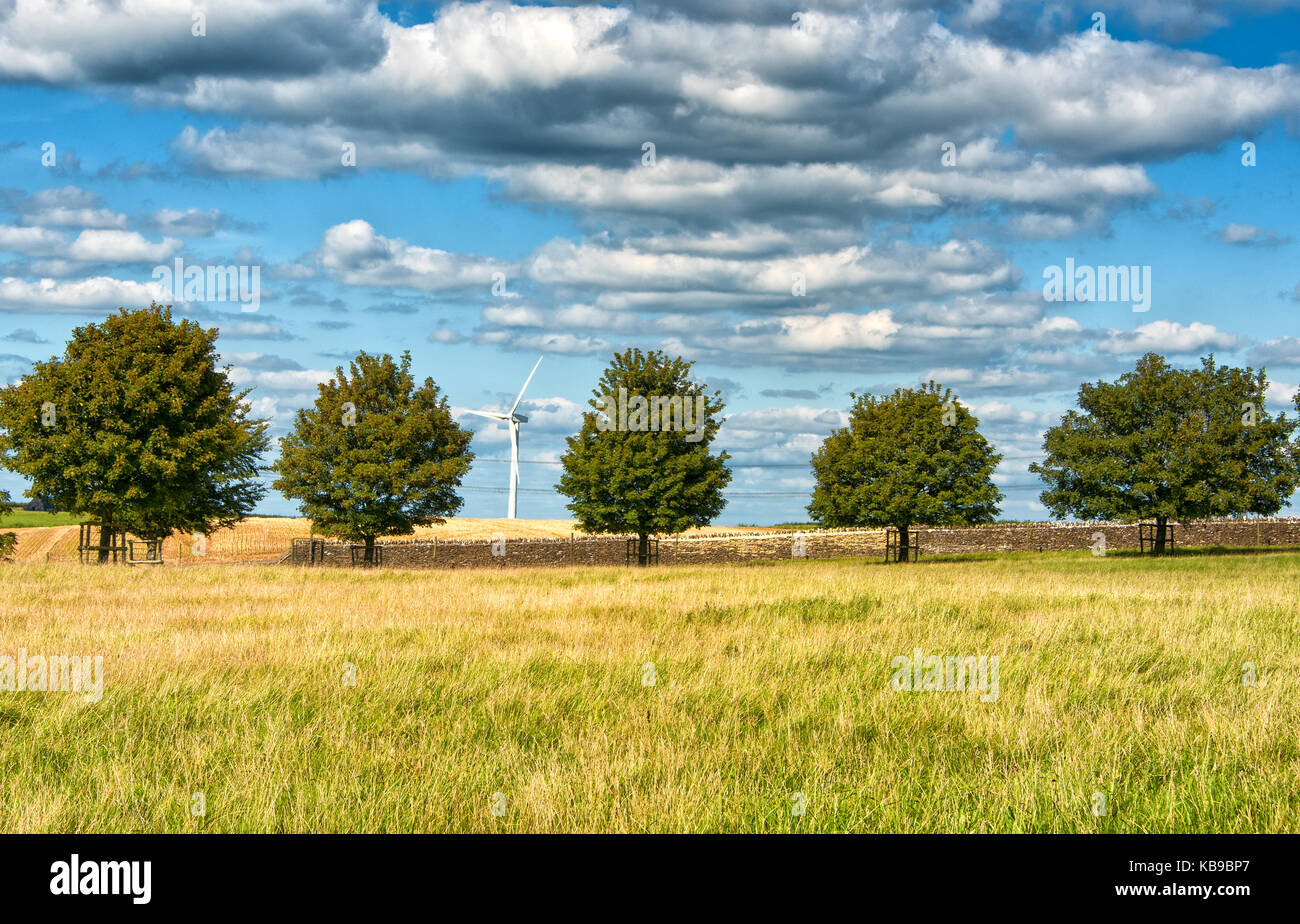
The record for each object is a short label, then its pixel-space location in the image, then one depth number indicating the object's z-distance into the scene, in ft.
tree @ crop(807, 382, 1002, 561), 187.83
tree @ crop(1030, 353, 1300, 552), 177.27
